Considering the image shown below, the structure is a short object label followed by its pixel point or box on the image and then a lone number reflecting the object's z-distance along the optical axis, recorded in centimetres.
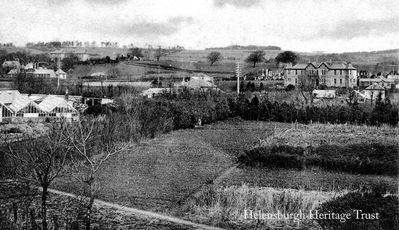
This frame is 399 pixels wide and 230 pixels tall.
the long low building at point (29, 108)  4294
